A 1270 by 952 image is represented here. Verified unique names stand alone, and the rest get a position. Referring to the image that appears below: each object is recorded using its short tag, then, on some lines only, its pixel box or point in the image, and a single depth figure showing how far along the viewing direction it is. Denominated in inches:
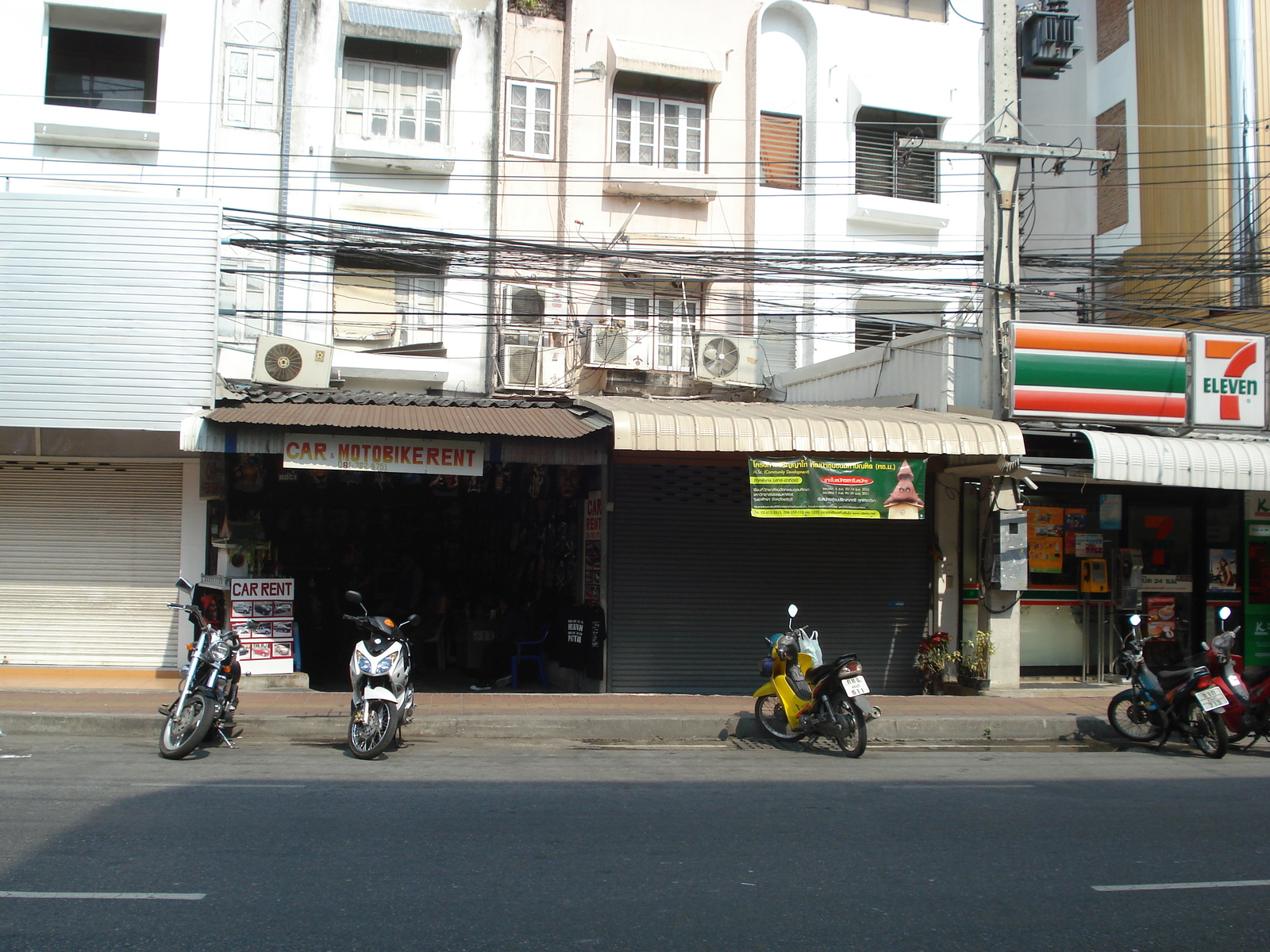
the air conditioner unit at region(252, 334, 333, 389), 558.6
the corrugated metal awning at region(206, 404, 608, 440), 429.1
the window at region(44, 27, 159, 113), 613.0
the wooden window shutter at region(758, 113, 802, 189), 706.8
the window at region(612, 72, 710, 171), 678.5
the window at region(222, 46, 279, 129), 613.6
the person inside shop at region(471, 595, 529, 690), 520.4
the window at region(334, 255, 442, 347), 629.0
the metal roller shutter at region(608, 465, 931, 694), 491.8
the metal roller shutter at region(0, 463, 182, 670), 490.3
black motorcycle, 331.0
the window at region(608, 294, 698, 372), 661.3
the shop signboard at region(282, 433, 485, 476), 435.5
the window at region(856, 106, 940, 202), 719.1
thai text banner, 445.1
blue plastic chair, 516.7
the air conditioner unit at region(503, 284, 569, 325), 648.4
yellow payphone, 530.9
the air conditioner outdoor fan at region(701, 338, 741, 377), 652.1
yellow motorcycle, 362.3
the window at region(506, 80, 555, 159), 663.1
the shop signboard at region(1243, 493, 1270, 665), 553.9
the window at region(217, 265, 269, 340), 606.2
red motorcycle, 378.3
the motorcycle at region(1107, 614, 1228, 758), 374.6
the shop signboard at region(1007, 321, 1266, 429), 481.4
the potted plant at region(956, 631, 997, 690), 486.9
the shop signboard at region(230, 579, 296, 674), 462.3
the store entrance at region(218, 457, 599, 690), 557.0
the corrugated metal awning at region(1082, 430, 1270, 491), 462.6
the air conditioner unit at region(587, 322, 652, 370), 633.0
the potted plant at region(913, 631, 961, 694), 497.7
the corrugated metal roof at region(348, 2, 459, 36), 622.5
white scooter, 341.1
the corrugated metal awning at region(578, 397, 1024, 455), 430.9
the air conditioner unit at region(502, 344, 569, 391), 635.5
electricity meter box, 478.3
